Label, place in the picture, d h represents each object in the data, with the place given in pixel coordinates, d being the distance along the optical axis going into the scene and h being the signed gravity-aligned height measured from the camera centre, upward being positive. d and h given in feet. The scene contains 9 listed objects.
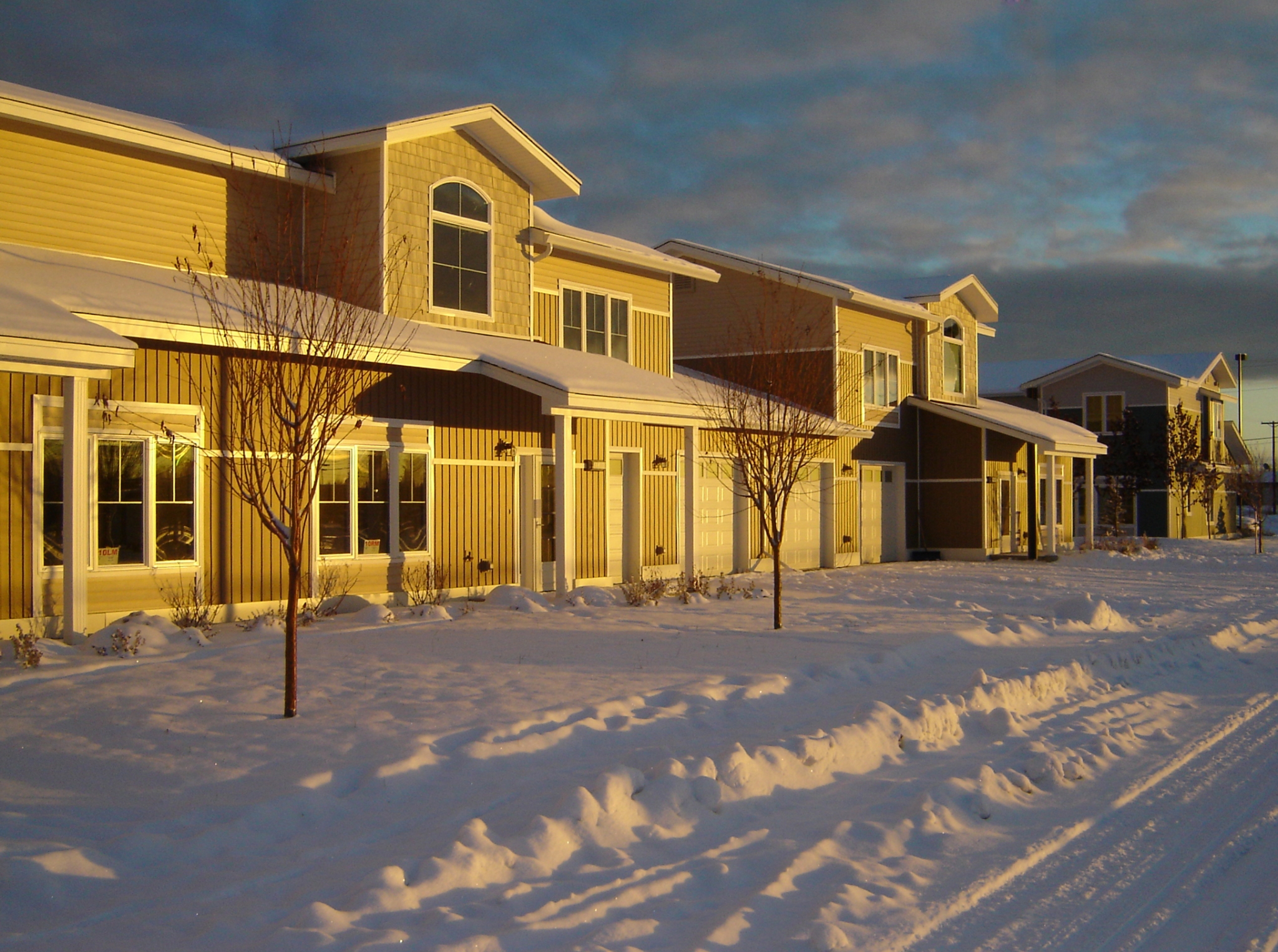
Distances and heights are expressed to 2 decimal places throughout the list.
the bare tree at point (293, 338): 26.48 +4.74
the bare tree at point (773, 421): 43.34 +3.23
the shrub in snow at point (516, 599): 48.44 -4.29
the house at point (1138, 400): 140.15 +12.76
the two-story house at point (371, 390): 38.47 +5.12
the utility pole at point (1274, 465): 240.08 +7.09
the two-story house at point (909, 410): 84.53 +7.33
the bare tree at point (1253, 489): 116.16 +0.92
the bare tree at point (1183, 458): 138.82 +4.96
